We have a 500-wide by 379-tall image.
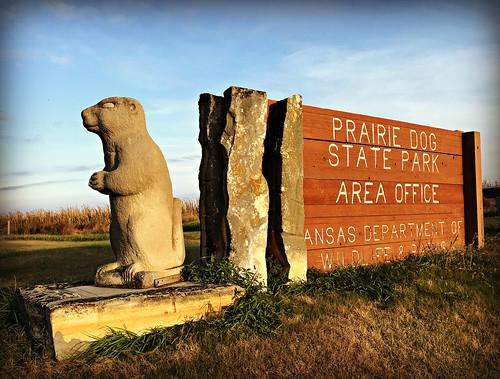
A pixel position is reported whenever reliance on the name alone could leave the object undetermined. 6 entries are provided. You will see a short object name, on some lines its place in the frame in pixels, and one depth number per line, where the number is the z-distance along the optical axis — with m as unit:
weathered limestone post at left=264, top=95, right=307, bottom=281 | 4.86
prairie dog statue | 4.12
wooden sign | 5.42
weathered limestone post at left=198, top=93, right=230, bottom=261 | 4.65
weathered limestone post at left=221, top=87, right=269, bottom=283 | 4.49
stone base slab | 3.29
